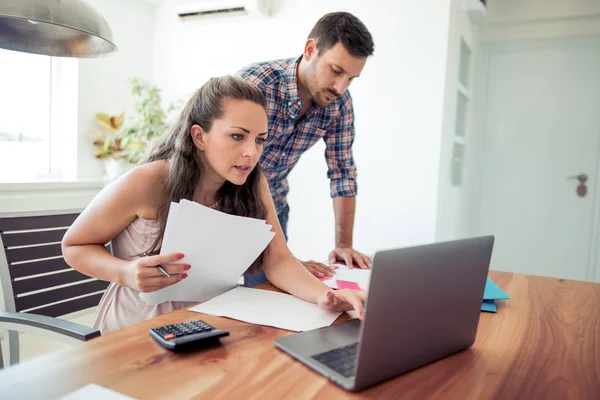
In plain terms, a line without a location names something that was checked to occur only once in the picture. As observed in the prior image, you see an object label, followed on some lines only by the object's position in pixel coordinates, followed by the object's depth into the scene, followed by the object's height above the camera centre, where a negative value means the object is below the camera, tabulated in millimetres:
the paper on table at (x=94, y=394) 567 -279
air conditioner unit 2951 +1019
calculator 729 -265
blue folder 1076 -269
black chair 986 -303
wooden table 611 -284
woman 1068 -77
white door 3303 +199
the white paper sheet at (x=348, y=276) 1210 -278
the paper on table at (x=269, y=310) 896 -282
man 1502 +224
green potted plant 2893 +189
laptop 613 -203
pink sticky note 1162 -274
